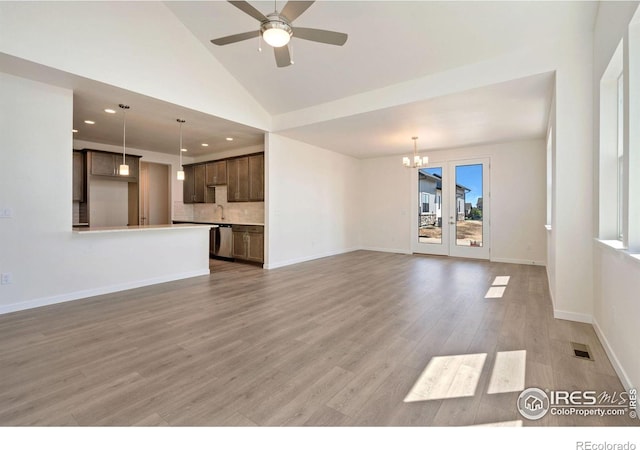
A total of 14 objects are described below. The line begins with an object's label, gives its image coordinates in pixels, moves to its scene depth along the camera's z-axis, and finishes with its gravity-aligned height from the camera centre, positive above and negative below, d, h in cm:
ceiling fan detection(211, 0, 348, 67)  240 +169
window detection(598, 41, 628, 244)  274 +62
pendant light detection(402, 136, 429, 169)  639 +131
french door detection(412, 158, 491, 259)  717 +31
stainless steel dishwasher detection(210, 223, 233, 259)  717 -48
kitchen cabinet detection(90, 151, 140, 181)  652 +130
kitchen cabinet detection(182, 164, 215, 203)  831 +99
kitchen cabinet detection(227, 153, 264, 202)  693 +104
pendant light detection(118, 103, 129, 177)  454 +176
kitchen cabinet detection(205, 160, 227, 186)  773 +129
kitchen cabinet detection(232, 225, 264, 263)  648 -48
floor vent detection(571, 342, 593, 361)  245 -111
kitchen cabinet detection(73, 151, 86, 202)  654 +99
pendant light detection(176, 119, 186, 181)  530 +87
